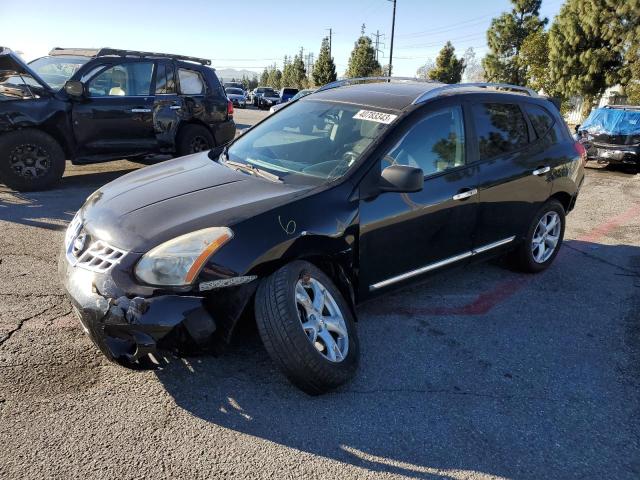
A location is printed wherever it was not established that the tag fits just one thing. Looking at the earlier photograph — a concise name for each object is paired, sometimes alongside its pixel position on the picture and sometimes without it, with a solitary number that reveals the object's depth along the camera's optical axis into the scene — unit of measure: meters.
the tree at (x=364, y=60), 51.06
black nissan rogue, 2.56
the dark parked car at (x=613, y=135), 11.60
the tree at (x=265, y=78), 115.96
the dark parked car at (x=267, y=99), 38.97
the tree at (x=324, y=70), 56.88
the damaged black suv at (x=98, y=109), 6.68
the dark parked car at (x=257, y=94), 42.03
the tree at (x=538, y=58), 28.05
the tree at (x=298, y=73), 70.14
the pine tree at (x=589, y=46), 22.73
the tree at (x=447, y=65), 46.12
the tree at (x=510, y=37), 38.00
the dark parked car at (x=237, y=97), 36.98
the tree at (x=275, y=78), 96.41
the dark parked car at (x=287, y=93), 38.10
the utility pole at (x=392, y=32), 36.22
